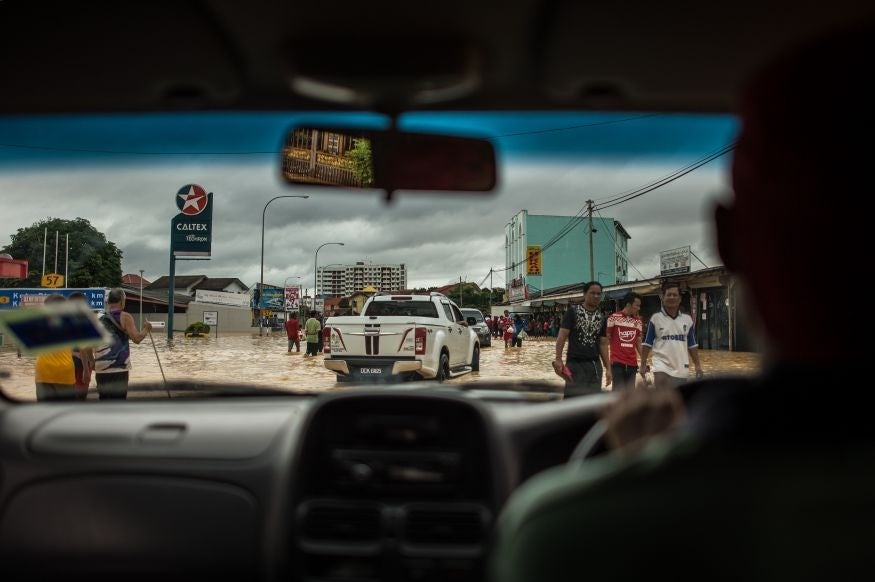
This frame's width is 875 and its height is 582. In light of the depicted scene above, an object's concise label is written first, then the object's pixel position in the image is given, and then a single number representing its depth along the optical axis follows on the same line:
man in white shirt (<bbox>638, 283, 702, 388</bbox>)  6.30
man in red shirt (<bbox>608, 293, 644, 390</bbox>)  7.29
